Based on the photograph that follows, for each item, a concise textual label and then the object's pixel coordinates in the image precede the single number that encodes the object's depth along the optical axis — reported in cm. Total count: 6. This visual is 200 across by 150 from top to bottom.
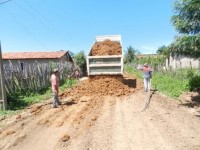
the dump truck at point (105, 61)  607
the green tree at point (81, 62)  1899
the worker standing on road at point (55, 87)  517
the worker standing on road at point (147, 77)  663
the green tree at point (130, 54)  3367
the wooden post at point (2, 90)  521
